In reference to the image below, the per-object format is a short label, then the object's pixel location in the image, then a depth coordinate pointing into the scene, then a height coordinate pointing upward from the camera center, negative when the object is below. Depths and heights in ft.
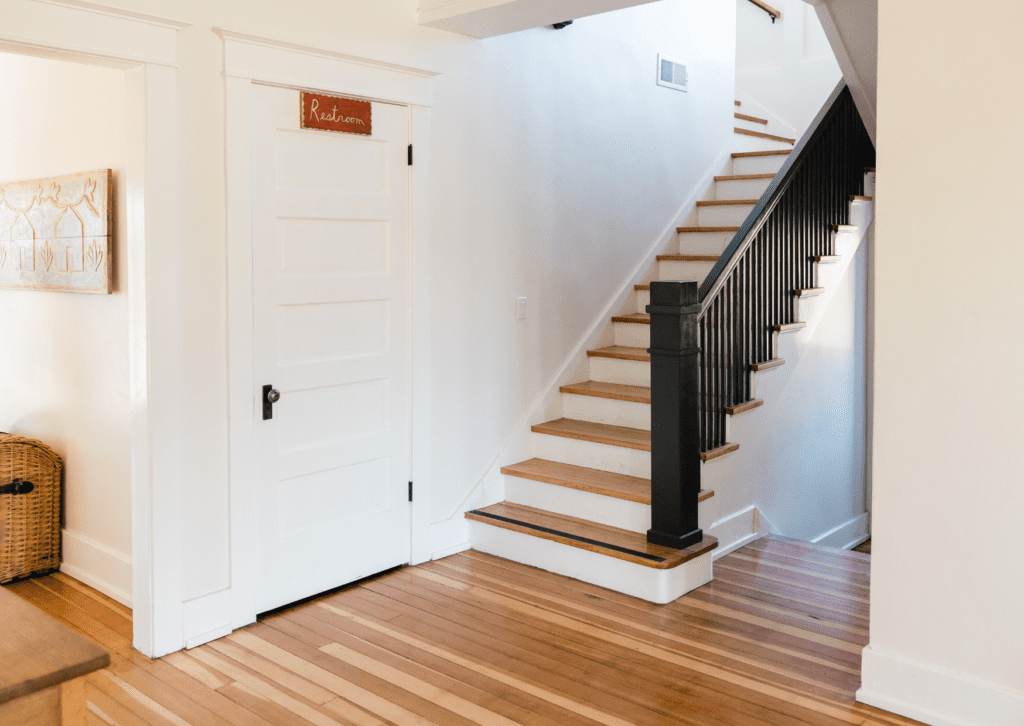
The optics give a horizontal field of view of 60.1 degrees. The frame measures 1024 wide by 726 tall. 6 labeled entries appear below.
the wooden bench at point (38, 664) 4.71 -1.96
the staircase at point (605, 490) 12.43 -2.84
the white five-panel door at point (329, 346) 11.48 -0.54
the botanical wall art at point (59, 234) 11.97 +1.06
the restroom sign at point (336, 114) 11.64 +2.59
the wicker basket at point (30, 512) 12.93 -3.03
